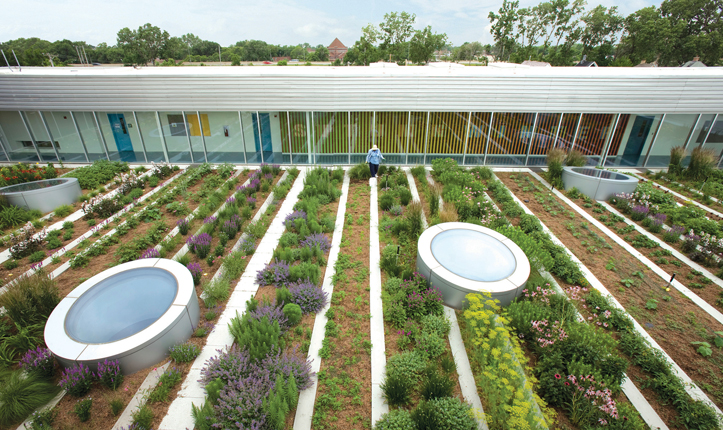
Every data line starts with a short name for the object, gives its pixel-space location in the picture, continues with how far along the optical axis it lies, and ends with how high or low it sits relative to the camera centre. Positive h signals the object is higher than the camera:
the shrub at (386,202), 9.61 -3.70
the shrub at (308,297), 5.95 -3.90
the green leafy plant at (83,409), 4.07 -3.95
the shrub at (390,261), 6.78 -3.82
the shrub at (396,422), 3.95 -3.94
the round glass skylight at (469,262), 5.95 -3.57
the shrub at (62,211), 9.33 -3.99
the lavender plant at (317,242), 7.63 -3.83
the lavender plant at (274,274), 6.60 -3.94
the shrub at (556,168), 11.54 -3.32
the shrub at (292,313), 5.53 -3.84
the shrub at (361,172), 12.12 -3.70
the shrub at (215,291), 6.18 -3.95
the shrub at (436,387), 4.28 -3.83
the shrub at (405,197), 9.70 -3.60
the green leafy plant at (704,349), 5.18 -4.03
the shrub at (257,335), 4.69 -3.73
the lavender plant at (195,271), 6.54 -3.83
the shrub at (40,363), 4.54 -3.85
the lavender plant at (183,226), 8.21 -3.80
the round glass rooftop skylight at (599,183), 10.46 -3.40
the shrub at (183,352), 4.96 -4.04
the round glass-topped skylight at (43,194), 9.39 -3.63
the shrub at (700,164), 11.81 -3.13
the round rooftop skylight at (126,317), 4.64 -3.67
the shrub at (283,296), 5.86 -3.80
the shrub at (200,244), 7.33 -3.78
